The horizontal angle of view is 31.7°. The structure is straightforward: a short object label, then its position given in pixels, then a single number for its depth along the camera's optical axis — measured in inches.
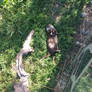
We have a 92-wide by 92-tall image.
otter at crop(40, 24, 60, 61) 152.8
